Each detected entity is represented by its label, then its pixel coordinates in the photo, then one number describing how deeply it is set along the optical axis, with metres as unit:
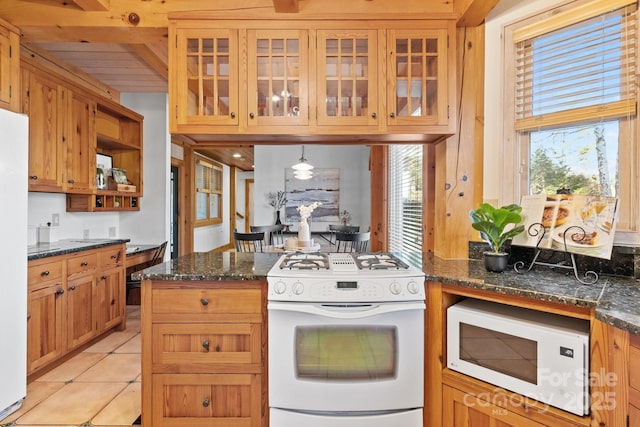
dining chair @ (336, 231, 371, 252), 3.63
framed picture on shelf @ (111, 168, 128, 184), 3.64
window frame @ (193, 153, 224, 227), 7.37
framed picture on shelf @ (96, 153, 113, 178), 3.64
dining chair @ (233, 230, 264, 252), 3.47
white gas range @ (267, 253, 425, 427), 1.58
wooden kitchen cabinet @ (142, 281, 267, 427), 1.67
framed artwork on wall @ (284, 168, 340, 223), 6.07
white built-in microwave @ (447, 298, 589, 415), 1.21
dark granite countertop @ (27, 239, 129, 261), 2.29
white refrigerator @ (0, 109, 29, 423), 1.85
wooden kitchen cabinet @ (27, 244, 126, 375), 2.27
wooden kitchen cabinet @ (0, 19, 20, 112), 2.01
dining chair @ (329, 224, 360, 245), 4.83
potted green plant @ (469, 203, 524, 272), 1.68
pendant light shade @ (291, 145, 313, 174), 4.96
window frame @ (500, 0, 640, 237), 1.59
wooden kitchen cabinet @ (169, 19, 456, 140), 1.93
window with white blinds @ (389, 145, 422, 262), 2.90
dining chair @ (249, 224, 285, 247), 4.49
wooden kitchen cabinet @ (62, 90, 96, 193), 2.84
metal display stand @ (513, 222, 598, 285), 1.54
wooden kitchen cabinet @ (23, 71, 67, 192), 2.48
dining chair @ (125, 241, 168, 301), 3.59
